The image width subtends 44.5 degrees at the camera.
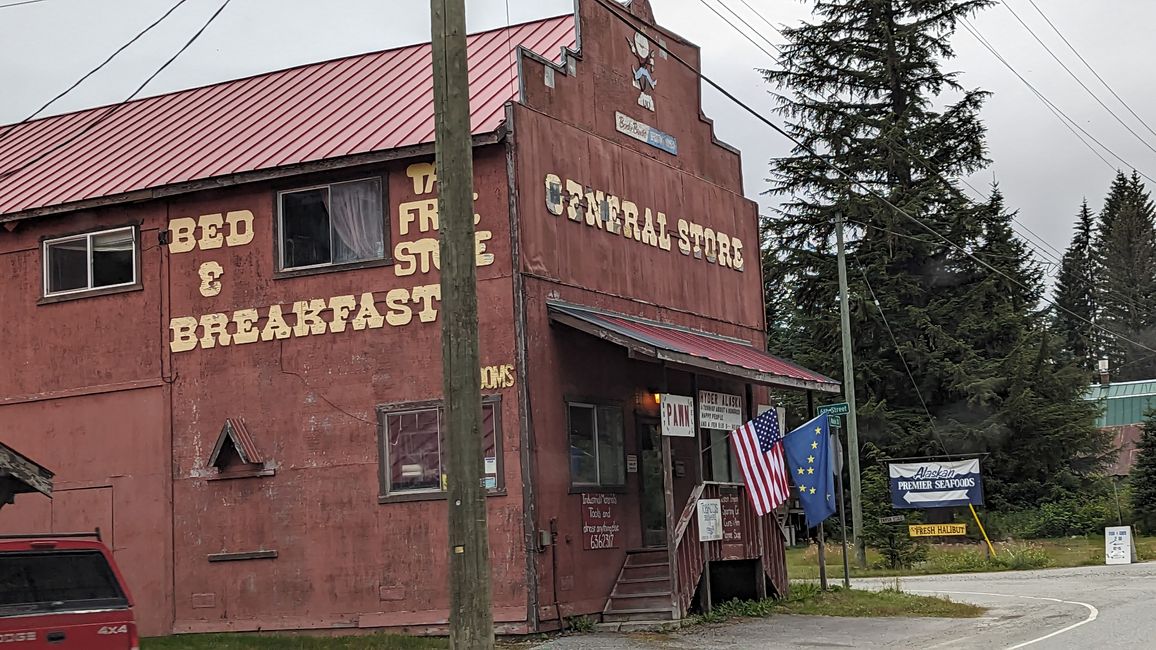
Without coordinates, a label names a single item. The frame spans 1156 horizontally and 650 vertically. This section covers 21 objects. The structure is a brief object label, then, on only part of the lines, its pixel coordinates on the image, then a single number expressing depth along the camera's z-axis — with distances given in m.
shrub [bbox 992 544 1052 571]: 35.41
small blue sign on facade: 21.72
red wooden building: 18.59
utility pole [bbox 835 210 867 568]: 35.09
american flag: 20.69
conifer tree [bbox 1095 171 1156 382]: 101.12
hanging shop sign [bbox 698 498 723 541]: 19.95
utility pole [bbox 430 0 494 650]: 11.95
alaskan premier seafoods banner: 39.25
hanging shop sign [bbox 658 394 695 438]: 18.98
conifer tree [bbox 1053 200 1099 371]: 107.94
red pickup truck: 11.16
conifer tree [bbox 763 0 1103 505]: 49.38
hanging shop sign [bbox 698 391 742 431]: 20.52
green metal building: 74.00
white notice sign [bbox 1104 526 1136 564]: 34.72
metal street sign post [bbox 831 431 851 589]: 23.72
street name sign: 23.66
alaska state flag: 22.23
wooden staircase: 19.06
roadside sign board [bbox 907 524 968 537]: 39.22
